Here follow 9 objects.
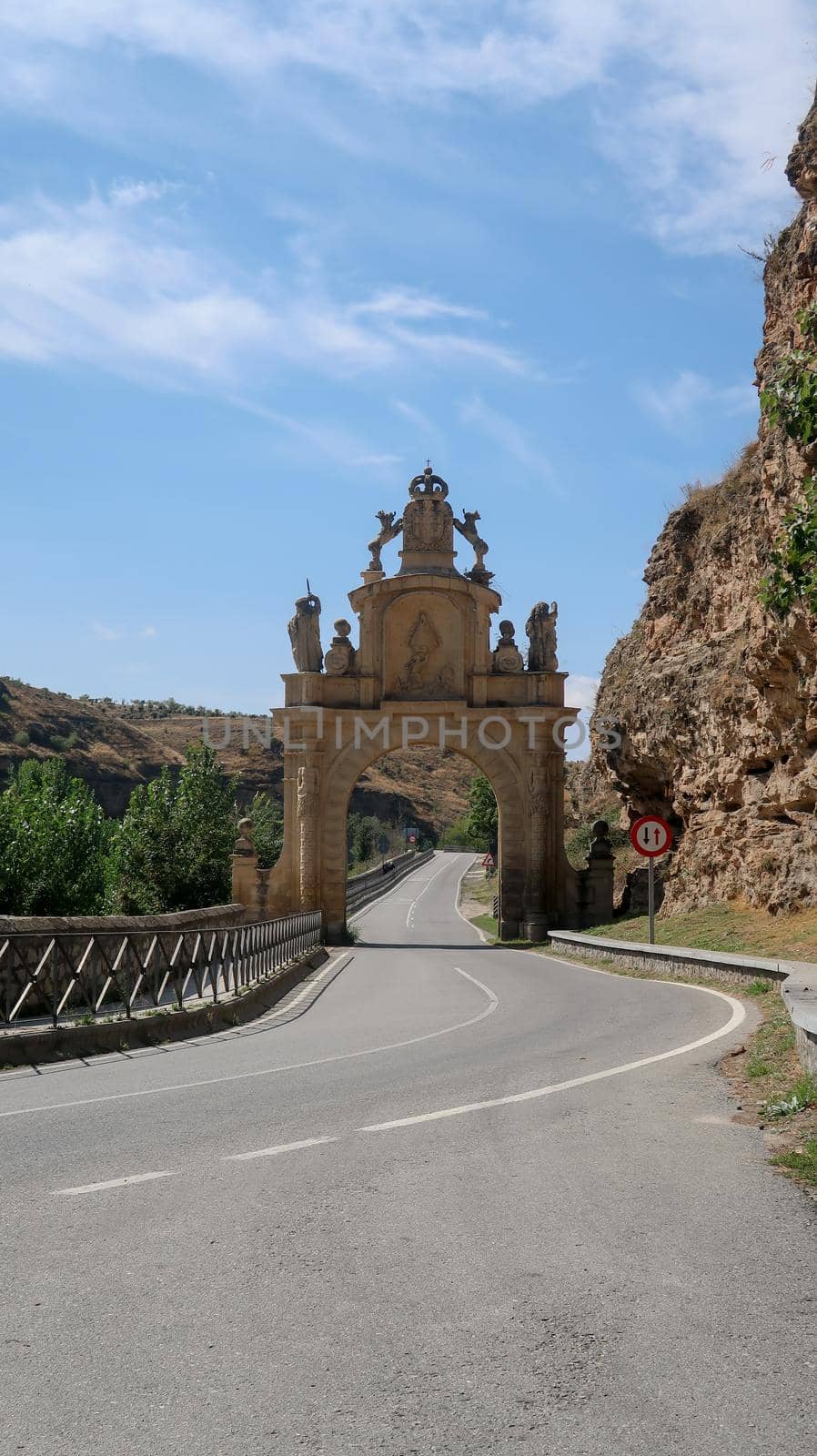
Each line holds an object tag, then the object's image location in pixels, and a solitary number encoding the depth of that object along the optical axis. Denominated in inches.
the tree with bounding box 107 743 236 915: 1590.8
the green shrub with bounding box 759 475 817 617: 389.7
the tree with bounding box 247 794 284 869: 2011.6
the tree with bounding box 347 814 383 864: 3728.3
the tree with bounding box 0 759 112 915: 1585.9
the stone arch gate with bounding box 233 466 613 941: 1370.6
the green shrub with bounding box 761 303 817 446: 373.4
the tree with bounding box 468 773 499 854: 2650.1
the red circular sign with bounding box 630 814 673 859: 834.8
